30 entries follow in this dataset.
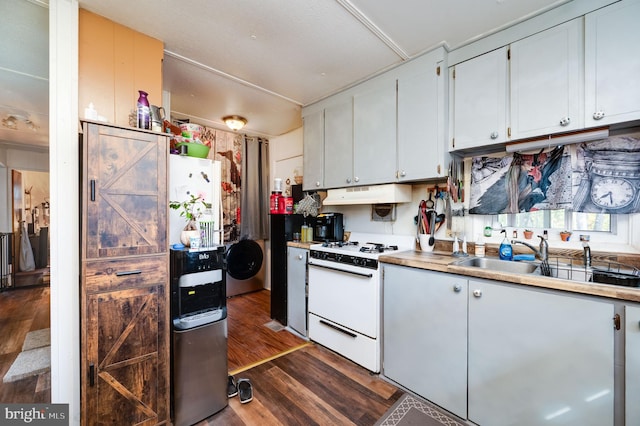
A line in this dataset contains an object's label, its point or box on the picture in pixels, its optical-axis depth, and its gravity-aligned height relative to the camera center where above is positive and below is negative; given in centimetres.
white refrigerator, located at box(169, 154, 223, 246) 187 +21
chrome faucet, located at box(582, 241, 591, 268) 161 -29
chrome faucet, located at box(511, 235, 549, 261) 169 -26
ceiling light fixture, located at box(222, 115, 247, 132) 338 +122
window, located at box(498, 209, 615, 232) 170 -7
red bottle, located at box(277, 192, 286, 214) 321 +9
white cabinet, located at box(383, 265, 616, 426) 125 -83
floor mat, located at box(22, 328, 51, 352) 161 -85
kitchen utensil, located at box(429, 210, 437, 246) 236 -14
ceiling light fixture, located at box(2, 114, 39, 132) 162 +59
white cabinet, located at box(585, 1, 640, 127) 140 +84
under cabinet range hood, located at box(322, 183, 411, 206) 237 +17
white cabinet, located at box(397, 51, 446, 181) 204 +79
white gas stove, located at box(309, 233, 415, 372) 212 -77
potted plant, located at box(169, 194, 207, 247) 175 +0
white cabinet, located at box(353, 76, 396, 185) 233 +77
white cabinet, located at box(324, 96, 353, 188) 265 +75
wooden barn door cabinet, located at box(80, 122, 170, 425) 136 -38
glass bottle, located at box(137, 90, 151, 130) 156 +62
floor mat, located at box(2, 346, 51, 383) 171 -106
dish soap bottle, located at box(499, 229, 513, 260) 187 -29
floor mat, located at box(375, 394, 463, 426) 164 -137
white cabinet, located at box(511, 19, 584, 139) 155 +85
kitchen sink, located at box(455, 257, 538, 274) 178 -40
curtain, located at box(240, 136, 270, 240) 409 +36
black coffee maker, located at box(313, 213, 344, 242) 297 -19
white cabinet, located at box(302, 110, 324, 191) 294 +74
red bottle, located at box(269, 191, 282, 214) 323 +13
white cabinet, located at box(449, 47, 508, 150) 183 +85
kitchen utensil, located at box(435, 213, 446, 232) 235 -8
